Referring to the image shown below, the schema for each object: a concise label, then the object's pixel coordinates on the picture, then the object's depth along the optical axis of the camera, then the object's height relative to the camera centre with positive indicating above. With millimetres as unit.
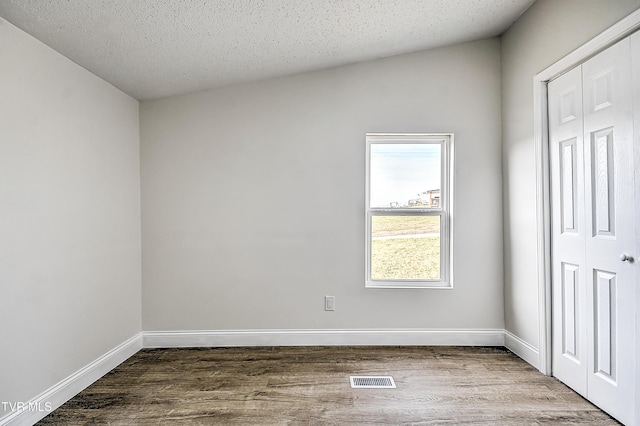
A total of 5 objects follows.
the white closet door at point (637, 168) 2154 +220
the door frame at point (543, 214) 2965 -26
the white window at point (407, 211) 3676 +8
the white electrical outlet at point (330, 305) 3623 -814
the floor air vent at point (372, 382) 2754 -1172
